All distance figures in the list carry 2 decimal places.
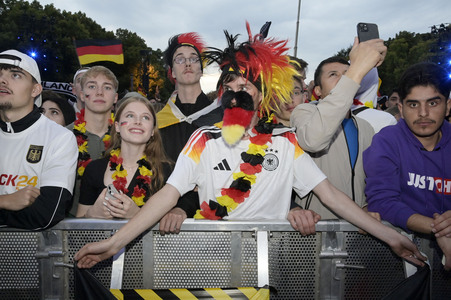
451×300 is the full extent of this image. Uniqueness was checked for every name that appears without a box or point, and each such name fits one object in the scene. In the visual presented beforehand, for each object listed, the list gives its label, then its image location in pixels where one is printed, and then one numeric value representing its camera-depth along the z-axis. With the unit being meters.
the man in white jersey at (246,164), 2.31
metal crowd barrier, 2.04
